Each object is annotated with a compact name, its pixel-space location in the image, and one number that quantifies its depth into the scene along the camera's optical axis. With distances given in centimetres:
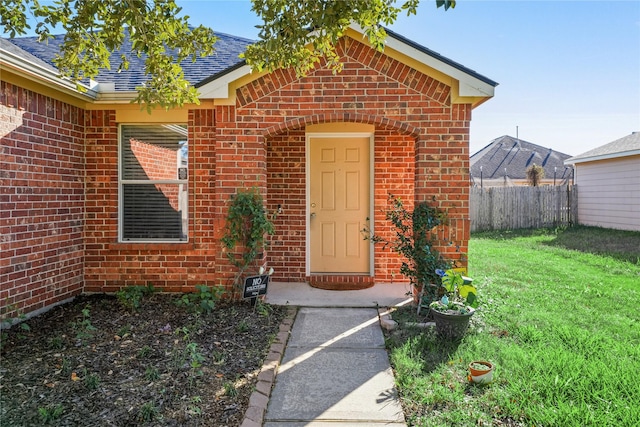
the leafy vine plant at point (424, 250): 516
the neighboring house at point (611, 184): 1362
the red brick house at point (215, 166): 529
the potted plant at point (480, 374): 338
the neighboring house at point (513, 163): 2891
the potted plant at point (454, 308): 430
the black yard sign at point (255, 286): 519
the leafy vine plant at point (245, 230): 555
